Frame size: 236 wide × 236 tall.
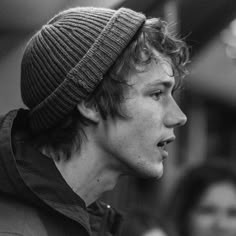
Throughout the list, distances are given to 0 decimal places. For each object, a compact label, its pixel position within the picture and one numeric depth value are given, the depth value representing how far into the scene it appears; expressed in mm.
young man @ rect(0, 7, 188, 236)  4479
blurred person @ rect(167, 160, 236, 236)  7155
